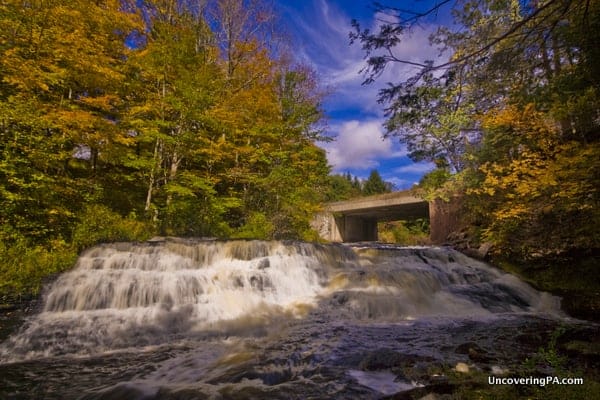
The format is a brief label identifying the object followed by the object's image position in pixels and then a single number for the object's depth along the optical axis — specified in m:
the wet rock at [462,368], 3.58
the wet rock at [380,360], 4.10
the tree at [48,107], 7.29
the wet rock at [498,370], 3.51
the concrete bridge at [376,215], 21.16
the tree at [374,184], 73.62
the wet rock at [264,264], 8.95
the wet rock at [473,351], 4.18
